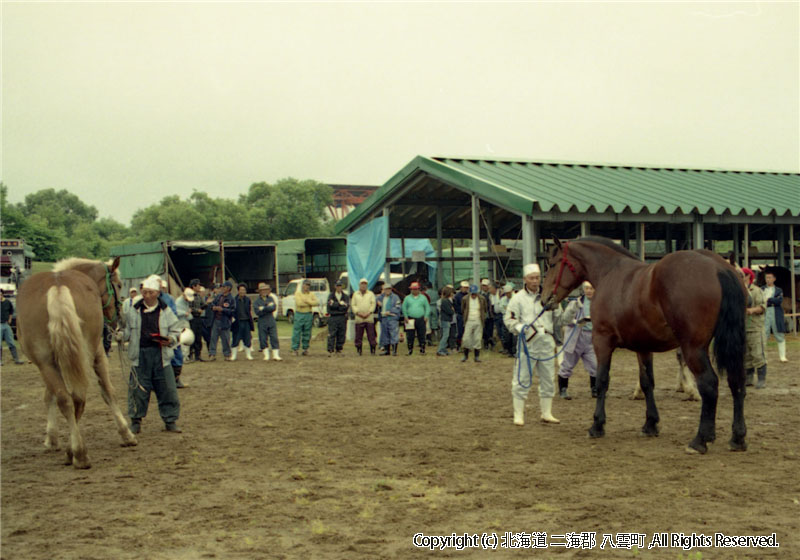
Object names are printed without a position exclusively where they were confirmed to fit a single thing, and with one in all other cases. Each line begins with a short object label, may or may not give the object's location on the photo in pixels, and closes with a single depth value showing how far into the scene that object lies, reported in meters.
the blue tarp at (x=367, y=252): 23.34
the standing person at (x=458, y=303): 19.92
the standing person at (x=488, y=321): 19.78
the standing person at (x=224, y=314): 18.42
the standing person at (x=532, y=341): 9.51
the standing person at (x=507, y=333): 18.50
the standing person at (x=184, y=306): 14.54
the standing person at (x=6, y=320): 19.08
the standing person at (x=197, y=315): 18.27
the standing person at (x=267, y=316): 18.17
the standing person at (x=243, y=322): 18.58
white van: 32.16
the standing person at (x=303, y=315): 19.27
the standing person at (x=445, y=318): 19.31
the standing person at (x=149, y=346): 9.18
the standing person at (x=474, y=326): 17.72
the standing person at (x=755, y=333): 11.83
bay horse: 7.61
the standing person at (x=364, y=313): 19.86
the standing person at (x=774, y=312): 14.17
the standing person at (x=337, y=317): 19.78
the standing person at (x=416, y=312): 19.88
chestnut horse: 7.43
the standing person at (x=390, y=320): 19.84
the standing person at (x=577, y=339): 11.77
